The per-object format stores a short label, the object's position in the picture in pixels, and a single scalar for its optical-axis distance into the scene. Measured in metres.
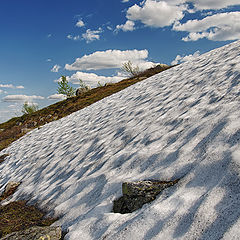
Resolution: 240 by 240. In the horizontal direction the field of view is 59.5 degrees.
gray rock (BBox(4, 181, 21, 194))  6.03
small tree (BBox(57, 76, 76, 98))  53.90
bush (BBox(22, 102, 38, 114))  50.51
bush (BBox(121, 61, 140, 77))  49.23
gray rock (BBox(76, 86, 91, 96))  48.43
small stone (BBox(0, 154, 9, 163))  10.83
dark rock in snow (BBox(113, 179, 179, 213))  2.96
